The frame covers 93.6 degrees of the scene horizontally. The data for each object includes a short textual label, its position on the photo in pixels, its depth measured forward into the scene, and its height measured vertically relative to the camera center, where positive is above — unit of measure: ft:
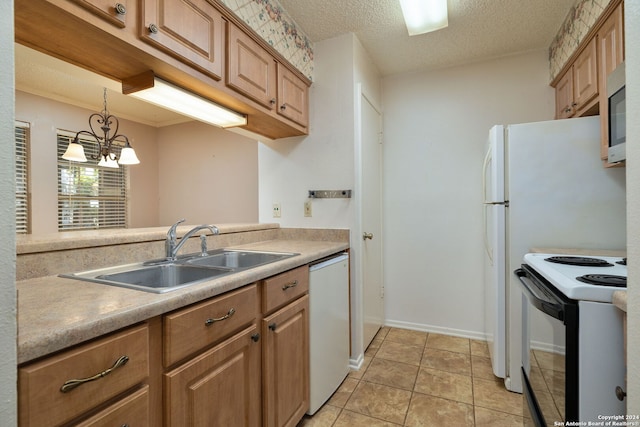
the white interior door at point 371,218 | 7.65 -0.20
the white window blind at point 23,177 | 10.74 +1.28
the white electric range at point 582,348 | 2.80 -1.33
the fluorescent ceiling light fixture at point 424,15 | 6.03 +4.12
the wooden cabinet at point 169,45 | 3.15 +2.09
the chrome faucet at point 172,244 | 4.72 -0.51
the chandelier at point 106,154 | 9.09 +1.83
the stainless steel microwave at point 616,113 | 4.26 +1.43
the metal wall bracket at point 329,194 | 7.13 +0.42
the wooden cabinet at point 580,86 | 5.61 +2.59
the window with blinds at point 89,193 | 12.00 +0.83
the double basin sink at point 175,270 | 3.65 -0.83
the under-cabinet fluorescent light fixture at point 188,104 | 4.50 +1.87
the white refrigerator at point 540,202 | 5.37 +0.15
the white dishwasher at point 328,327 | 5.26 -2.21
